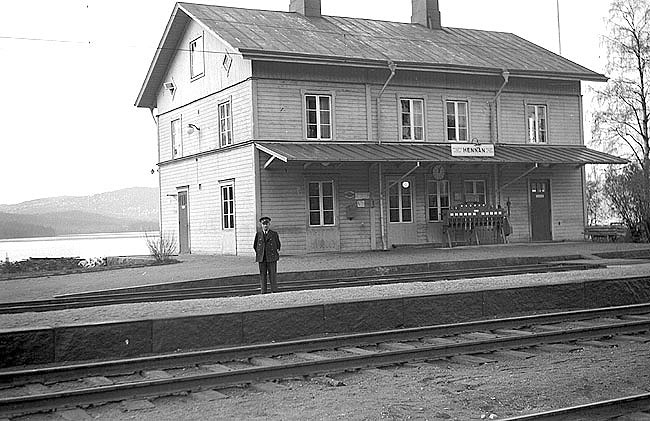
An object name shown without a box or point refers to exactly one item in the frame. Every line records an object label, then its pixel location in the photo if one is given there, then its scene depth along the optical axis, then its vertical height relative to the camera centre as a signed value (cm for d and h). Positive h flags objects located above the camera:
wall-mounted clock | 2812 +179
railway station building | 2609 +332
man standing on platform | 1597 -40
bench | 3209 -59
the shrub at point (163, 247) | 2714 -48
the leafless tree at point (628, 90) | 4081 +637
